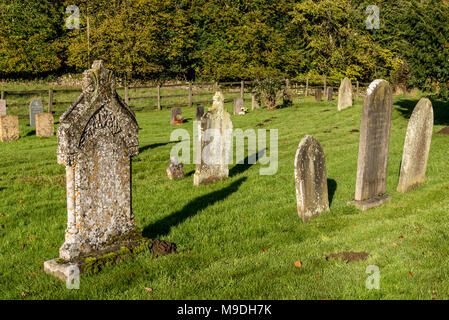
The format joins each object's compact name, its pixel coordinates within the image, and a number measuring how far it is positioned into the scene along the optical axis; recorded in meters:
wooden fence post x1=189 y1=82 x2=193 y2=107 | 32.41
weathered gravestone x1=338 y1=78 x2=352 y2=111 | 26.36
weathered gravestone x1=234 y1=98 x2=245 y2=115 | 26.81
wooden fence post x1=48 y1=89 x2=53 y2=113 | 25.83
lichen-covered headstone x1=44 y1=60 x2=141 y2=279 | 5.73
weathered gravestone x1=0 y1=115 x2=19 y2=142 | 17.88
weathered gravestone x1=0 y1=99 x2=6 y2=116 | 22.38
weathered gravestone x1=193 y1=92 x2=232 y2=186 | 11.30
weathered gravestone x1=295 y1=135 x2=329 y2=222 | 8.18
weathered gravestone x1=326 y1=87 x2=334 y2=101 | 32.78
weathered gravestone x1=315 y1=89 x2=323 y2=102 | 32.16
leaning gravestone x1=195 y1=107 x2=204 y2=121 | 22.82
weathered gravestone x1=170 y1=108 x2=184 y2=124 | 23.31
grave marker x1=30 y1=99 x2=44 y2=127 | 22.00
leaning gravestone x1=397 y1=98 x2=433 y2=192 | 9.90
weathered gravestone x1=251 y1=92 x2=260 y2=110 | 28.61
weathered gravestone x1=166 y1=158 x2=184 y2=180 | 11.92
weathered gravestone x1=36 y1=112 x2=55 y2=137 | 18.94
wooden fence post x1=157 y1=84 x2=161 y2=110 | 31.28
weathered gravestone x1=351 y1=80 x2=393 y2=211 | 9.01
